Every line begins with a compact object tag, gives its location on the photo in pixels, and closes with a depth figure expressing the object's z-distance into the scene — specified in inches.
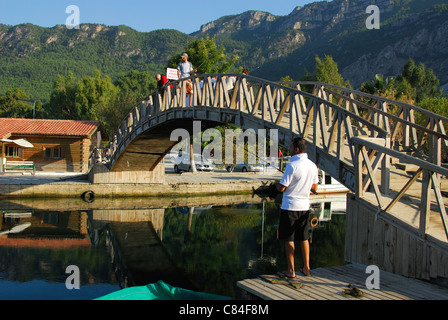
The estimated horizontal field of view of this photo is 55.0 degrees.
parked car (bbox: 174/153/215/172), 1263.5
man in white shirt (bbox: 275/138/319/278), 214.5
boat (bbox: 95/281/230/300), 241.9
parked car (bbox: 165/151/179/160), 1902.1
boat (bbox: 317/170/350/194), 1091.3
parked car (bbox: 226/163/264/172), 1309.1
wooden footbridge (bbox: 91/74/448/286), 204.5
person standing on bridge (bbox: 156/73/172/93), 647.1
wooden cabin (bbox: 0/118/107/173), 1162.6
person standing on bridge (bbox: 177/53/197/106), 589.3
